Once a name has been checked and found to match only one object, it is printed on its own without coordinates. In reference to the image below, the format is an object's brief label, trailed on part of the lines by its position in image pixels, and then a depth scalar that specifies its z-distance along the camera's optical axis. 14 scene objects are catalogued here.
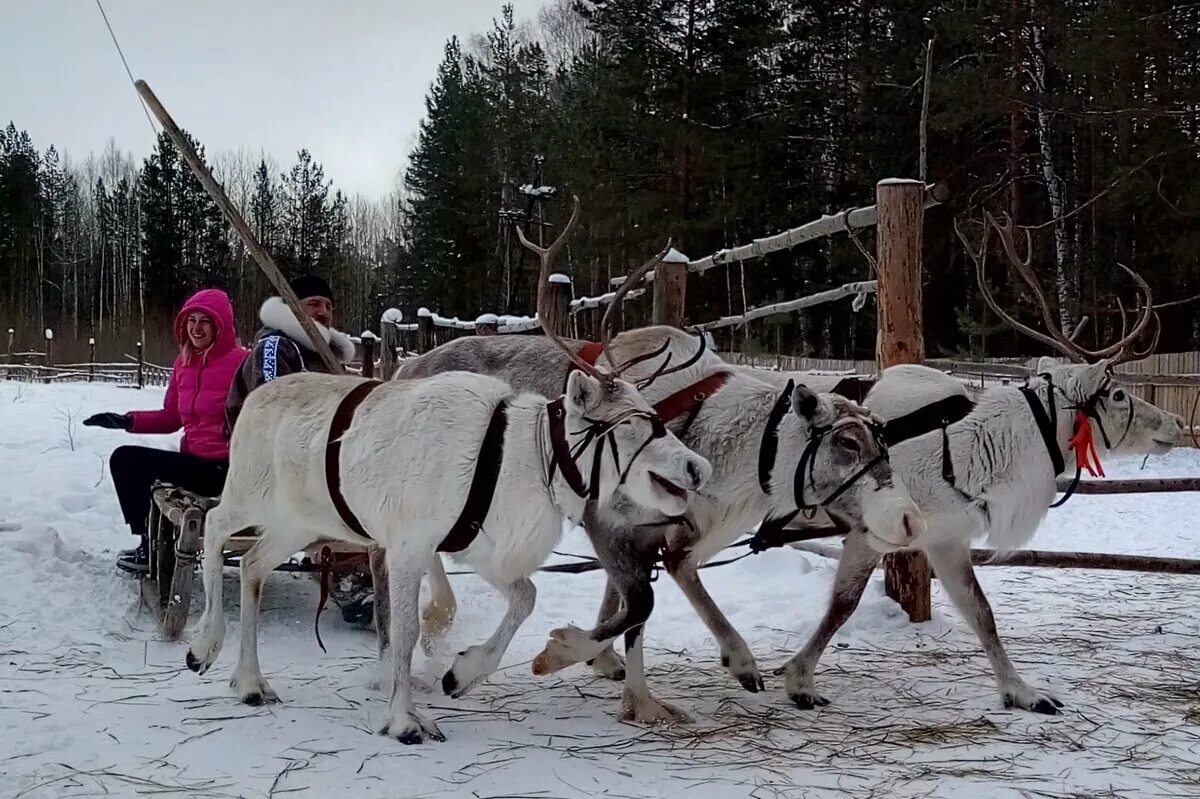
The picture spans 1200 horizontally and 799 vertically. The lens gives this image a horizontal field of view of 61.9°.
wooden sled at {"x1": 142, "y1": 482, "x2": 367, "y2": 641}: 5.02
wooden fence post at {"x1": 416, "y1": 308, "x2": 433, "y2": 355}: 12.16
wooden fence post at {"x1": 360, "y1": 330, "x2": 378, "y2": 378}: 11.16
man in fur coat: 5.62
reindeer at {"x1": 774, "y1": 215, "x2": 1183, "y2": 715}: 4.79
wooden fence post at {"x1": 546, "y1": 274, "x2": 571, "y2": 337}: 8.49
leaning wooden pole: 5.92
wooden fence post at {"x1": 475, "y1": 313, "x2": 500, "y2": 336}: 10.24
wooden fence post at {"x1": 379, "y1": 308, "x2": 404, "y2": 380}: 11.12
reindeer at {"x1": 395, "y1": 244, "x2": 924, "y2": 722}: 4.11
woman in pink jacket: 5.75
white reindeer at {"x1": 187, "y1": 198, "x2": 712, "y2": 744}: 3.86
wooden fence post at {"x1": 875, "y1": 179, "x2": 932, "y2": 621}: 5.96
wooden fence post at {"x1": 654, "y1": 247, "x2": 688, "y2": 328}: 7.75
